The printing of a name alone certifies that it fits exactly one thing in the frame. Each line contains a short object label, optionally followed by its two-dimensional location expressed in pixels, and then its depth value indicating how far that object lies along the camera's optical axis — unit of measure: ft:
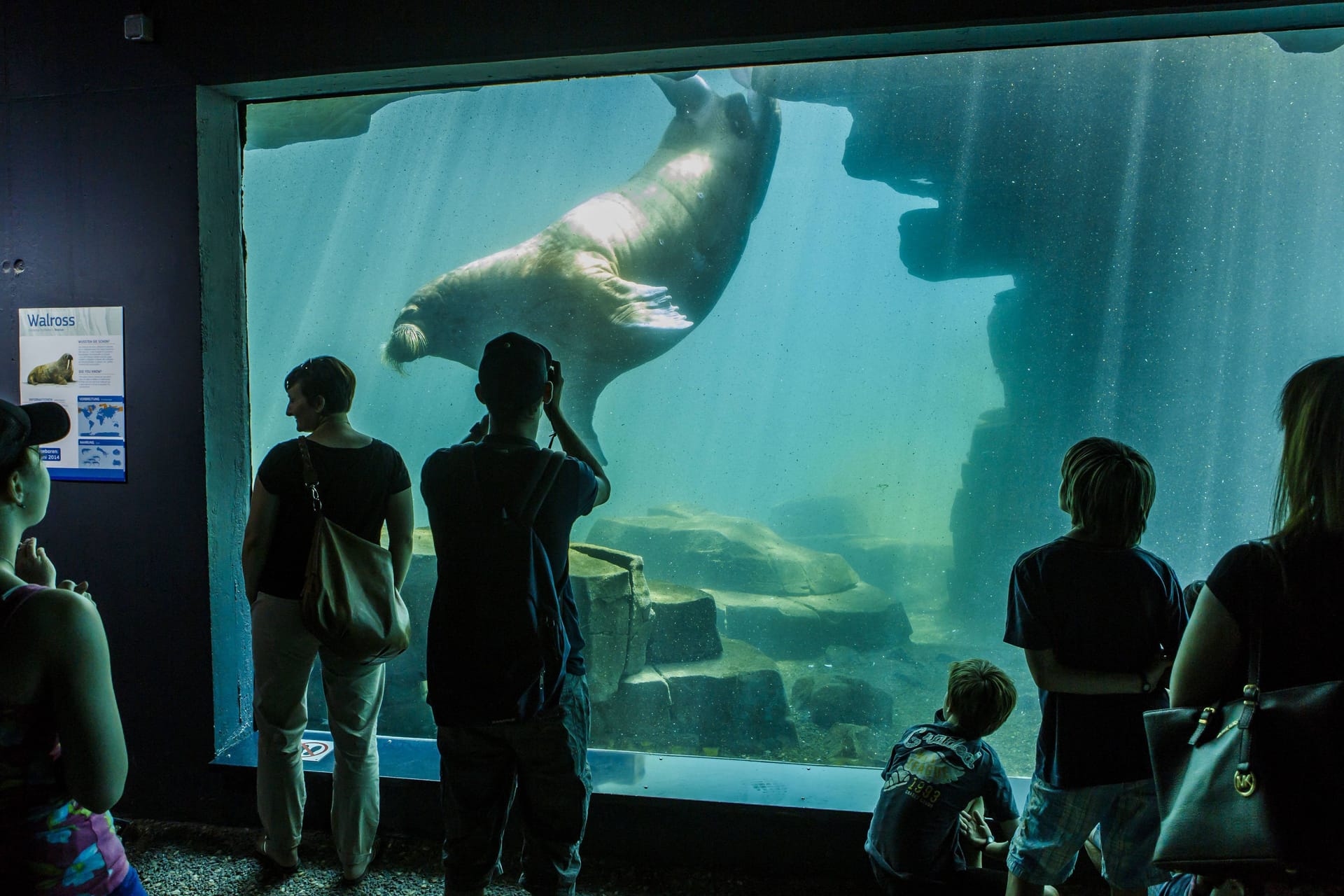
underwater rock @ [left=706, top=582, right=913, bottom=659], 35.81
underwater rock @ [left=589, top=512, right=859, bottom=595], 38.63
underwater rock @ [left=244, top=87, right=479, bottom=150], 22.63
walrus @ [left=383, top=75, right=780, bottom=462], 23.00
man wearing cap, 6.00
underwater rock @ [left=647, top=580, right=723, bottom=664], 20.01
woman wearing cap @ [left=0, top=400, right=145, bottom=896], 3.62
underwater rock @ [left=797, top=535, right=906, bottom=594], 74.13
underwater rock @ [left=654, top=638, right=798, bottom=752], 19.93
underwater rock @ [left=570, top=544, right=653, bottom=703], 16.40
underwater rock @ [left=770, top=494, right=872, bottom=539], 84.17
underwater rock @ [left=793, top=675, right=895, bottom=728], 27.66
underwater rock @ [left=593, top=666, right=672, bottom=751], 18.57
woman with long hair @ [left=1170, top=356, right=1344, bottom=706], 3.97
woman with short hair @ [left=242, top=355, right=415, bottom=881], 8.11
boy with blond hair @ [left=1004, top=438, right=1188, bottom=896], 6.07
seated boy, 6.68
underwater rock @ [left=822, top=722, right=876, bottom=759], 22.52
